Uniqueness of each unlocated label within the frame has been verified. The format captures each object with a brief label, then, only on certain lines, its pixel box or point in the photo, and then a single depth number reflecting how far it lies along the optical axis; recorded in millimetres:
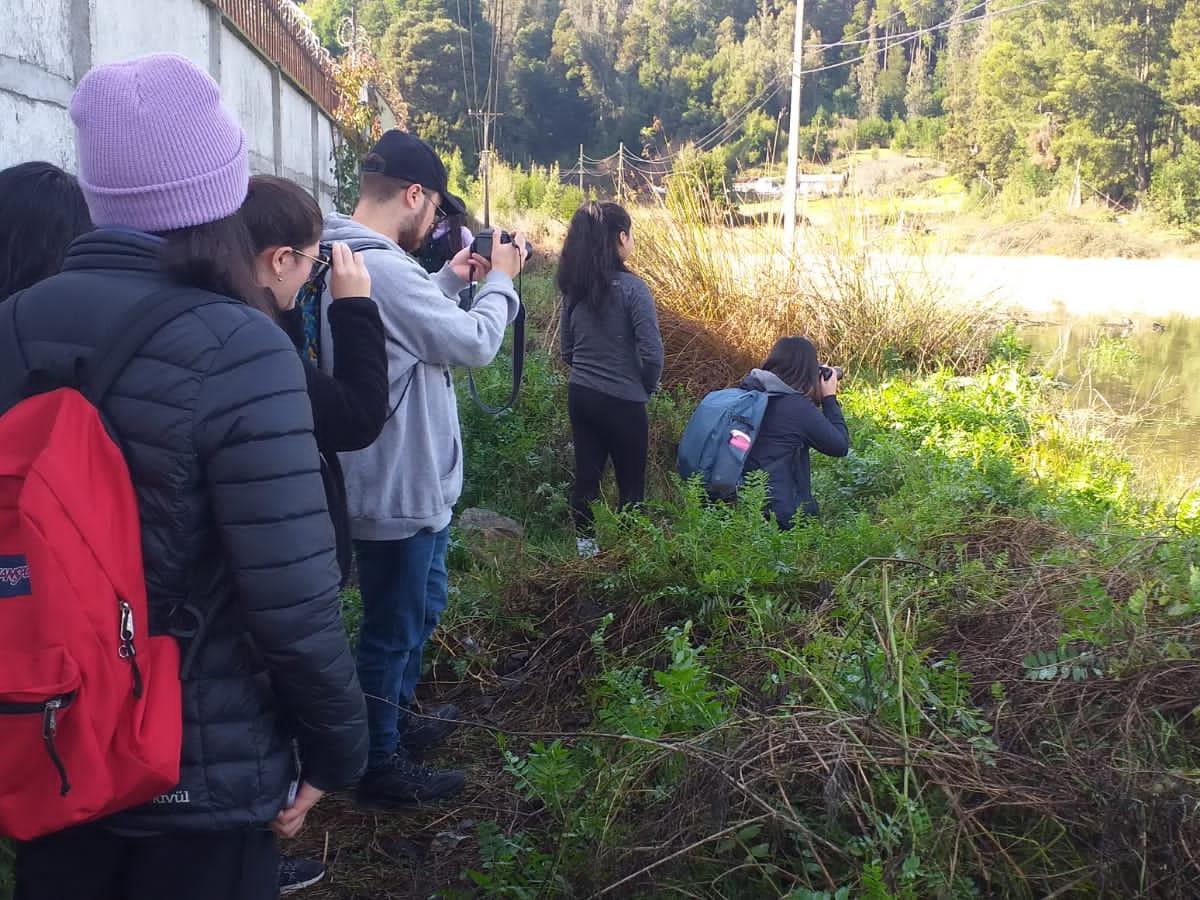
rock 5176
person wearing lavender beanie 1381
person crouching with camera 4504
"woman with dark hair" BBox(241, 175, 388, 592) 1802
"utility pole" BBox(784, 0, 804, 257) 13335
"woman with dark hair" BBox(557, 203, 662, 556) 4832
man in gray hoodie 2584
